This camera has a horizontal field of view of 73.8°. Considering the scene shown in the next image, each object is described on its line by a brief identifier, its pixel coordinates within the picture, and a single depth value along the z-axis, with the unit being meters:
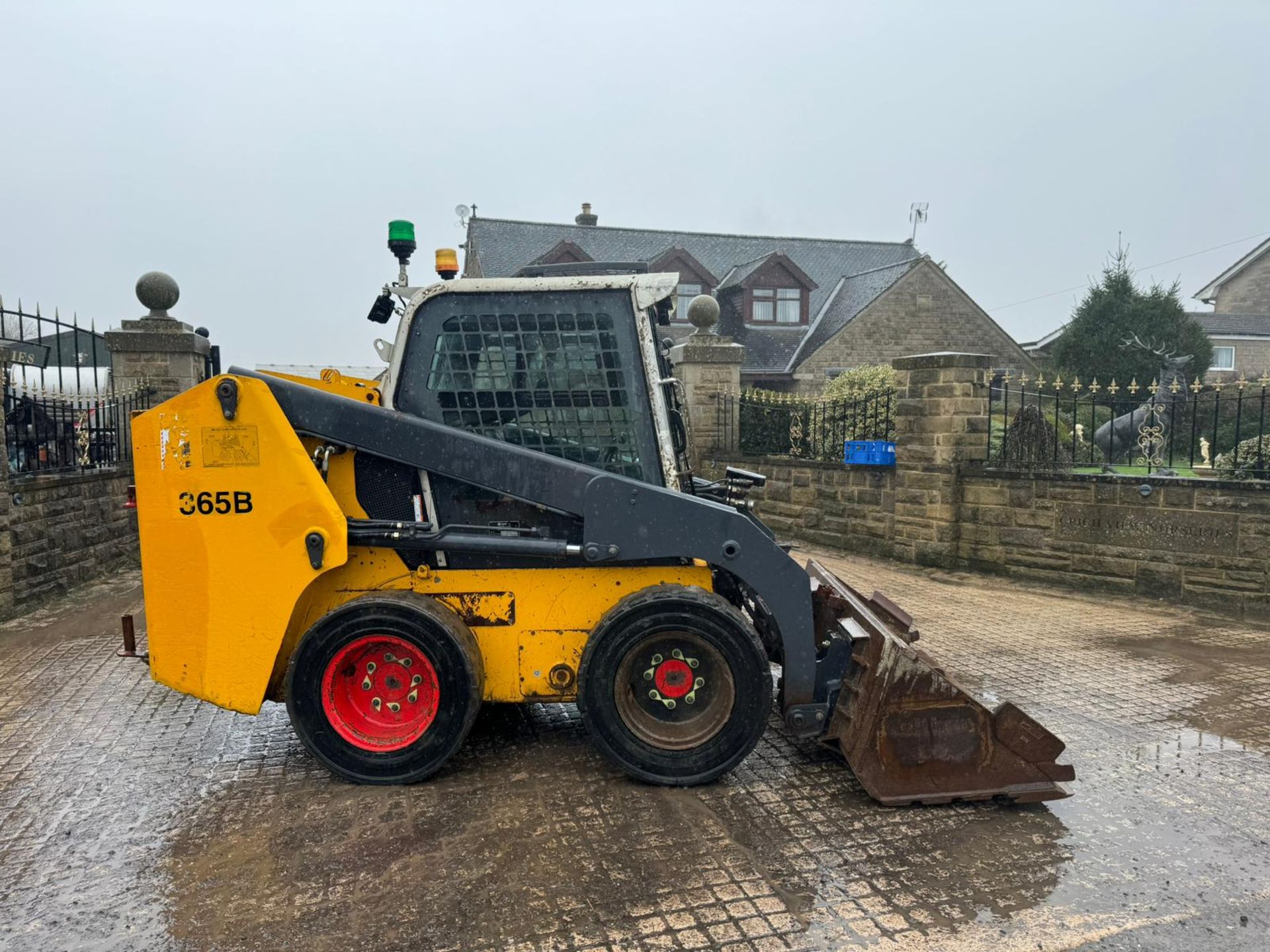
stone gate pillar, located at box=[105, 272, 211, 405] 10.95
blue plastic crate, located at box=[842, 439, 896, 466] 9.80
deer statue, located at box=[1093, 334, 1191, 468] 8.02
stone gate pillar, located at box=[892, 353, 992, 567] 8.87
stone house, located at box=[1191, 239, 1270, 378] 30.59
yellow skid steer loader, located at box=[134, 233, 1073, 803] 3.67
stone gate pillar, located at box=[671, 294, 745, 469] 13.58
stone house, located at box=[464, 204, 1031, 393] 24.77
